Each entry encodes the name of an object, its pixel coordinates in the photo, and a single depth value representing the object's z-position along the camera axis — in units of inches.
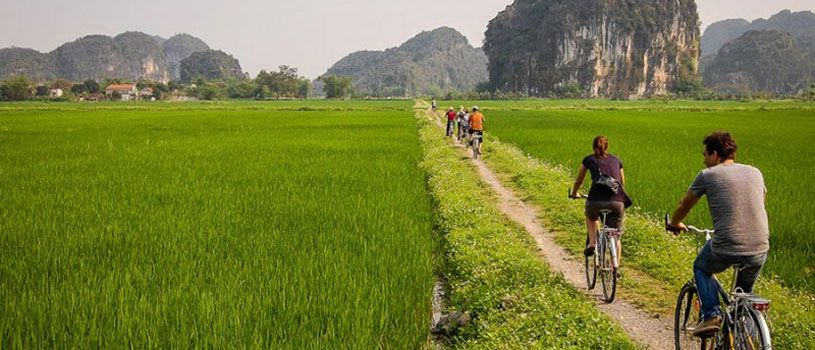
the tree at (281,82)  4630.9
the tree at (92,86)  4271.7
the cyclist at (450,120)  848.9
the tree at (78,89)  4156.0
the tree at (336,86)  4766.2
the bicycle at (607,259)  196.4
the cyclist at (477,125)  603.8
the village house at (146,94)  4306.1
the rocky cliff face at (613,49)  5083.7
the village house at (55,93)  3982.8
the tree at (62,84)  4297.7
